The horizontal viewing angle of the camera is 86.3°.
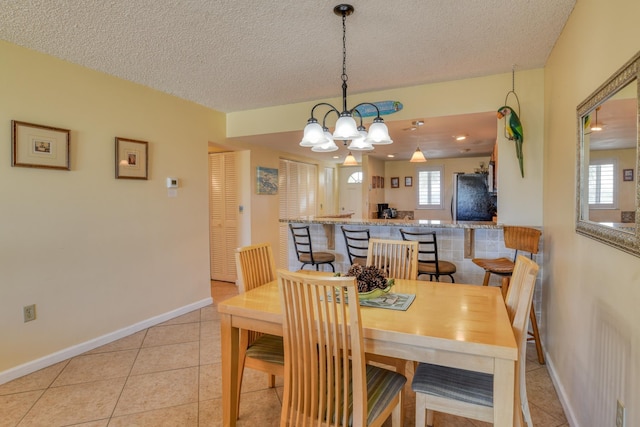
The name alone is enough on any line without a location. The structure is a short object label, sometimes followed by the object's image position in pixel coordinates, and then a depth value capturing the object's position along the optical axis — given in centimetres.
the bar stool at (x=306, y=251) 361
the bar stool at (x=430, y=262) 298
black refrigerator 518
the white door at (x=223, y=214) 483
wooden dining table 126
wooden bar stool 257
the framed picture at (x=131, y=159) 309
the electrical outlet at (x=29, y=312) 249
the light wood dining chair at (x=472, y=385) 138
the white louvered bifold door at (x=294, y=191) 560
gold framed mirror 123
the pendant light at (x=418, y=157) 505
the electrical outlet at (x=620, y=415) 129
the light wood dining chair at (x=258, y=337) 179
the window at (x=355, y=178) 802
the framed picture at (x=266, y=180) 486
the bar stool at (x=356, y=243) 345
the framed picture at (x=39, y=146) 241
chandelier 196
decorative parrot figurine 283
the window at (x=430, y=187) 763
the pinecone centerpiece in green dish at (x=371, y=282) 176
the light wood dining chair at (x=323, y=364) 131
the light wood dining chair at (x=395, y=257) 237
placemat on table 167
